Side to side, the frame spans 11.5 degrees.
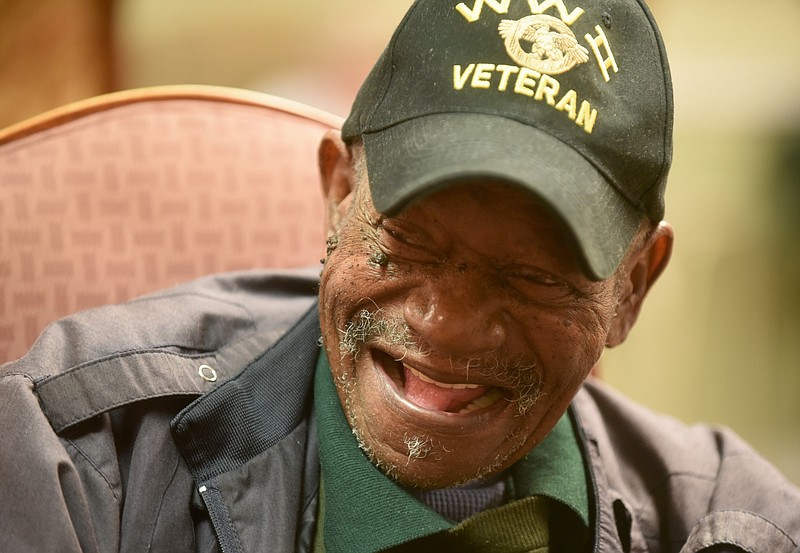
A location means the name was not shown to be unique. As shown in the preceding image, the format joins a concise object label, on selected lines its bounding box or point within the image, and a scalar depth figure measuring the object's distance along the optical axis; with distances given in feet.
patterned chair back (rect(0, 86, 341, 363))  6.53
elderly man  5.93
